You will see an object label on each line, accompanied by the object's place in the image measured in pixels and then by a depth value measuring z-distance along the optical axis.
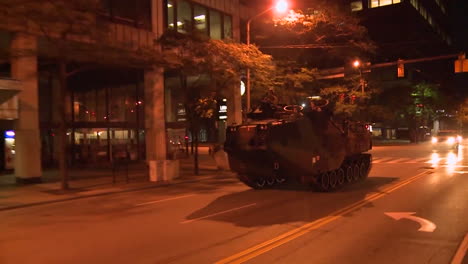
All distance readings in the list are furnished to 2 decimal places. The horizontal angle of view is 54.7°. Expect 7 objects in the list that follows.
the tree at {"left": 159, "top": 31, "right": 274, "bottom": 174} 20.88
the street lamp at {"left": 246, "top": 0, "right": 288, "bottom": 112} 21.06
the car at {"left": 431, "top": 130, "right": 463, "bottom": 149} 50.04
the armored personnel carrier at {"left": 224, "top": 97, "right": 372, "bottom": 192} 14.48
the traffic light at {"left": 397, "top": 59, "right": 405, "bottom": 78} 24.23
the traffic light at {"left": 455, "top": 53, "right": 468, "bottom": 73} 23.05
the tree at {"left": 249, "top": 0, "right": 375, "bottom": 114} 27.70
